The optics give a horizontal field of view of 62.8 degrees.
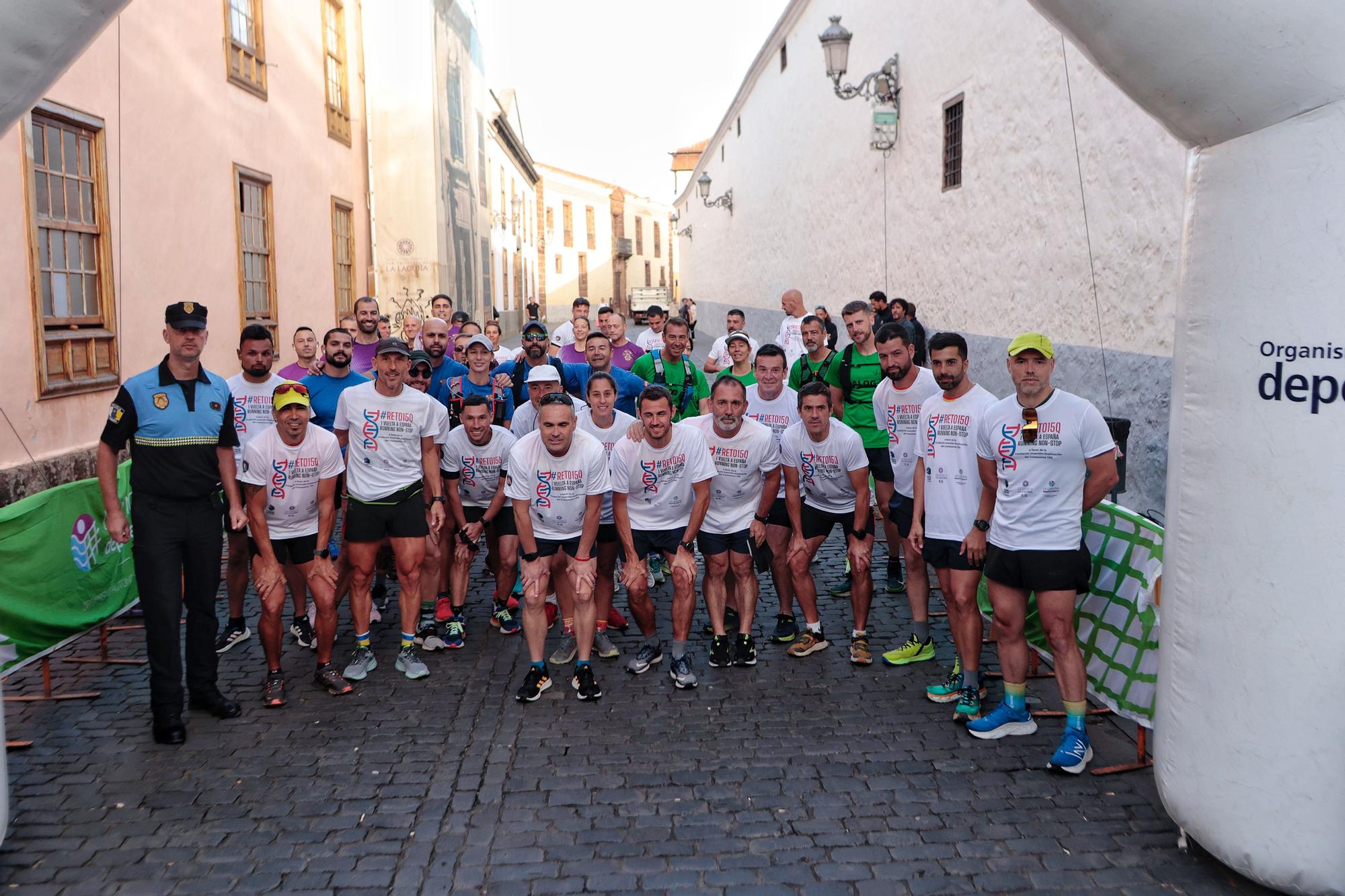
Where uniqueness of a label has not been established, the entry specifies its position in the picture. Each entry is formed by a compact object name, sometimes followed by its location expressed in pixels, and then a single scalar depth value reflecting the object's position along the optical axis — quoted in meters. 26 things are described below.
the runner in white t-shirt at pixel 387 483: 6.57
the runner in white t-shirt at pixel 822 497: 6.73
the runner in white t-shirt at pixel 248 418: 7.02
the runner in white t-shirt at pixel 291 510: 6.19
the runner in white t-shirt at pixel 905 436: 6.62
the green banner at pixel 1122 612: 5.09
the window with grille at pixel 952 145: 13.70
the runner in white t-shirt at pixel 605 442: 6.82
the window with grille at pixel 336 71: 18.94
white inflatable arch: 3.64
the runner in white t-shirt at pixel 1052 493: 5.12
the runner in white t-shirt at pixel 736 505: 6.72
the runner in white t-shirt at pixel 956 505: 5.79
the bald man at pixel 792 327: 11.94
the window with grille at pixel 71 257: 9.89
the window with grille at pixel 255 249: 14.76
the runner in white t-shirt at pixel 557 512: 6.19
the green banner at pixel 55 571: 5.97
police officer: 5.57
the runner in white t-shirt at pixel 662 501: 6.42
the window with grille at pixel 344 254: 19.39
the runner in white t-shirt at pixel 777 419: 7.09
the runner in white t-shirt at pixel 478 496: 7.25
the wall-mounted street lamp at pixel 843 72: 15.43
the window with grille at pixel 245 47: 14.12
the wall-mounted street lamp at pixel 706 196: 36.84
